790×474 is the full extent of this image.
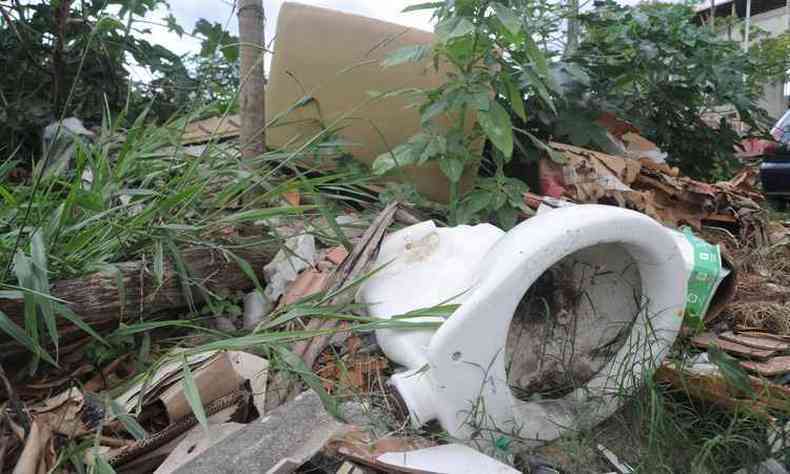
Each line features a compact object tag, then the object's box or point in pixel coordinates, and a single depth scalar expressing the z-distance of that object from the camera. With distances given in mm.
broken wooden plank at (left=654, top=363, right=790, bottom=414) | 1545
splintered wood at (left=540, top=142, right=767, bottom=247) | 2830
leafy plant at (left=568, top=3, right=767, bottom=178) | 3350
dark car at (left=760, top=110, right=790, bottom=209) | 5129
